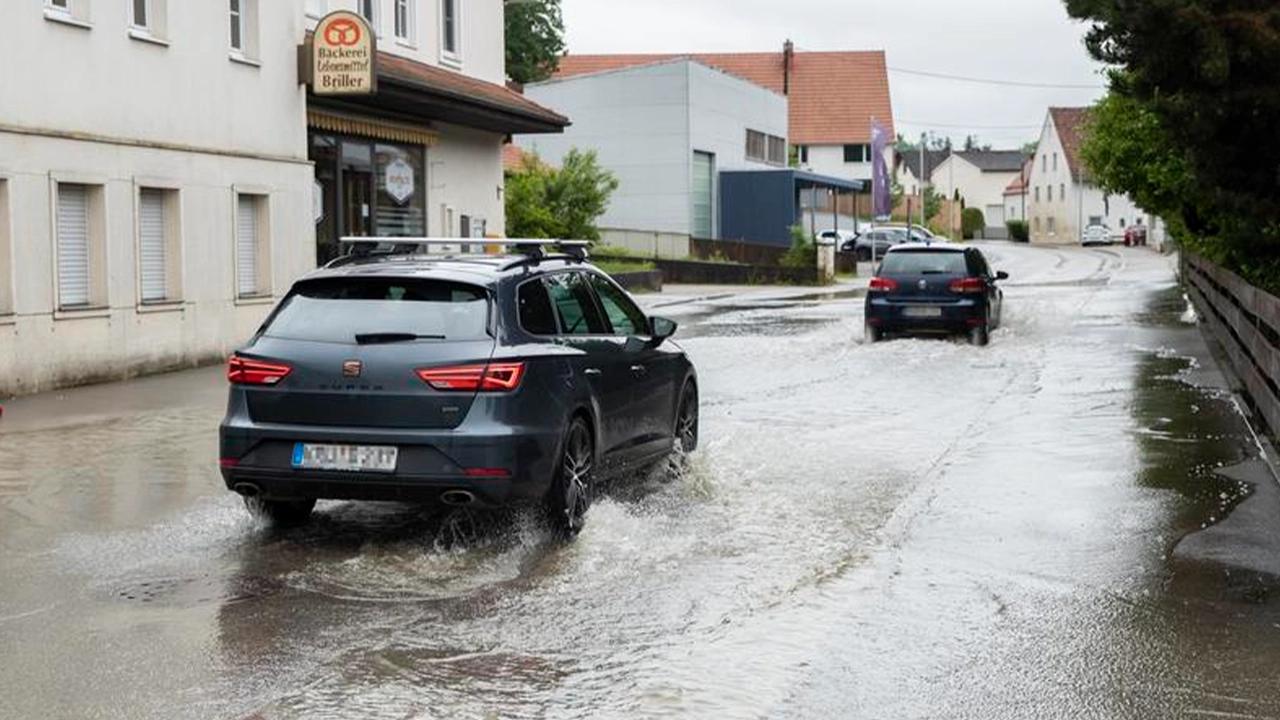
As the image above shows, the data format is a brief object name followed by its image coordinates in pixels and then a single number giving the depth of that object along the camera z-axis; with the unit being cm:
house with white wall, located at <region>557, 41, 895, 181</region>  10300
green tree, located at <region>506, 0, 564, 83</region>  8181
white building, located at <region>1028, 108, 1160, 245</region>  12425
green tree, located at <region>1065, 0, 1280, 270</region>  1352
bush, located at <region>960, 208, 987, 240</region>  13162
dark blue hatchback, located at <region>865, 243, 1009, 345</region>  2514
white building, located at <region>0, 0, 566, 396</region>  1838
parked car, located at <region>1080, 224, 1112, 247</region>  10081
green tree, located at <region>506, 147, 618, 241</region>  4603
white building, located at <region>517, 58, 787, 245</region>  6266
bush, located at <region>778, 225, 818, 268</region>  5525
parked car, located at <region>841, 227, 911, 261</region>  7038
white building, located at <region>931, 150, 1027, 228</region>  17100
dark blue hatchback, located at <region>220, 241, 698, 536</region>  889
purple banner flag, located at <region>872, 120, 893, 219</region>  5634
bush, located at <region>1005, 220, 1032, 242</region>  12662
